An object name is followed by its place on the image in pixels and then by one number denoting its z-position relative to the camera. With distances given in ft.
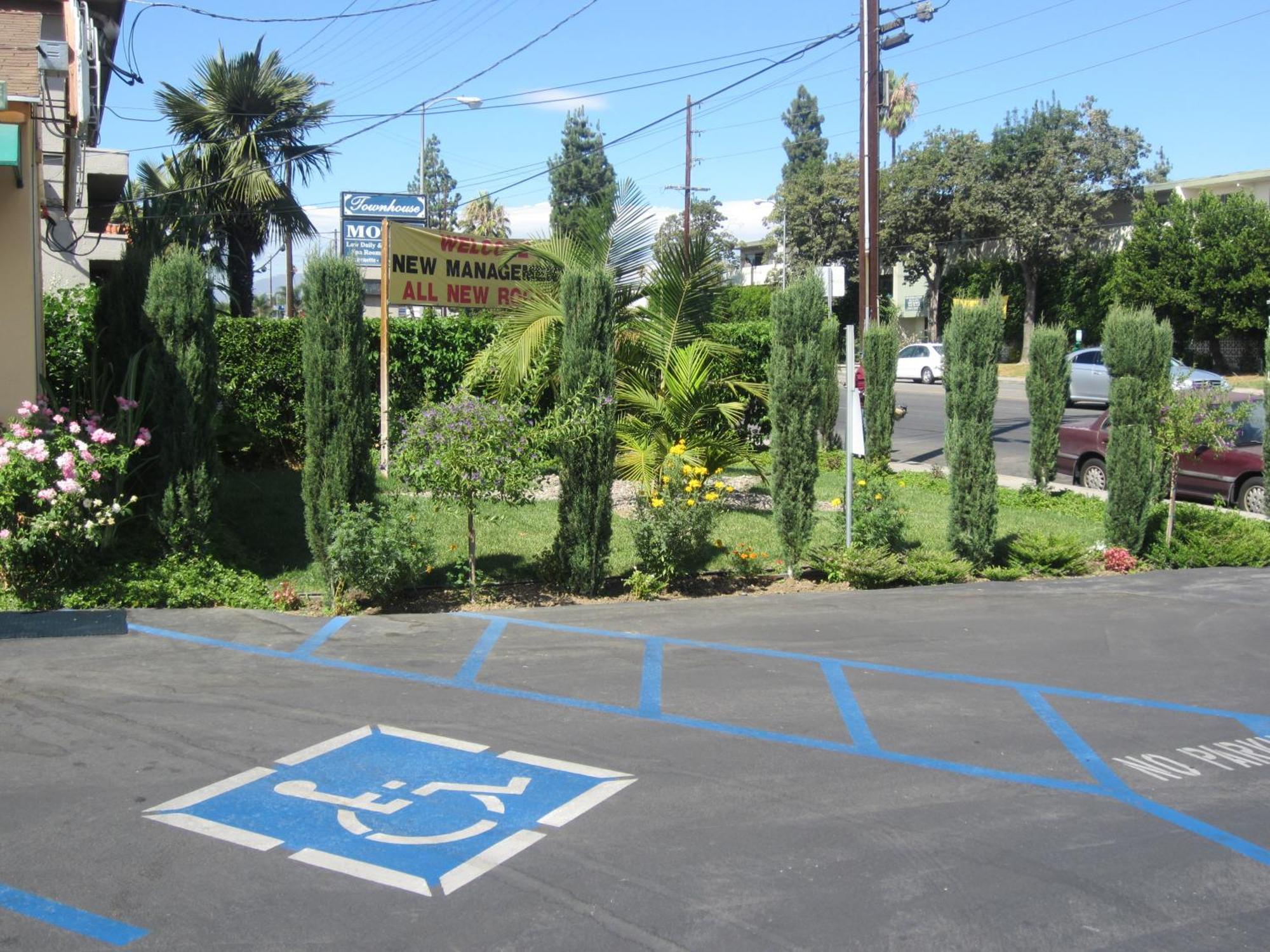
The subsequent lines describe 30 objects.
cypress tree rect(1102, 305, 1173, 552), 40.29
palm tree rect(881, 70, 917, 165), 222.89
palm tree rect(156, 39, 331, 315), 64.28
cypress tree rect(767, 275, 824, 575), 35.88
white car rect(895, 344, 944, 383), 136.46
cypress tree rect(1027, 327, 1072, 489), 55.21
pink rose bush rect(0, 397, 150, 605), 28.58
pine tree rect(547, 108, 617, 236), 258.16
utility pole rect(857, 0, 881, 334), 56.75
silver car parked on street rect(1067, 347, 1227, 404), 103.86
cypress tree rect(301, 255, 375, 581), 31.50
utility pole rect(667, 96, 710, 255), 145.89
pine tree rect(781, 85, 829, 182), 269.64
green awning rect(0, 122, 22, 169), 29.27
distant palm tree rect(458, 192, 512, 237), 204.33
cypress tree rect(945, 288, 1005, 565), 37.35
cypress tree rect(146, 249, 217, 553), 32.19
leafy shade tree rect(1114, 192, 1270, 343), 122.01
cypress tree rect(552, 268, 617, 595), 33.30
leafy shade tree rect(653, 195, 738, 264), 224.33
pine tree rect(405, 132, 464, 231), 263.29
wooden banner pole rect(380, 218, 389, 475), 42.34
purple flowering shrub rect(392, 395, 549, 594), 30.63
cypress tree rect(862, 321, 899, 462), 60.23
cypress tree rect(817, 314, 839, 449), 48.93
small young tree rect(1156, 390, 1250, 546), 39.78
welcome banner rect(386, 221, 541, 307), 45.27
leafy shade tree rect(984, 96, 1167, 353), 145.79
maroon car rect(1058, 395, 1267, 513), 49.55
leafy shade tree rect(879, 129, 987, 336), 151.53
